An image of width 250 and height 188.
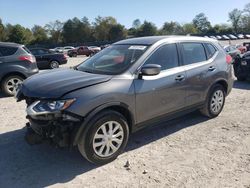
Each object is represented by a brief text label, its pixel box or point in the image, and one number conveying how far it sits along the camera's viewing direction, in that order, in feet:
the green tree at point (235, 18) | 261.05
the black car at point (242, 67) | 24.17
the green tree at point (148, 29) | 214.36
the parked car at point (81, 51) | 97.20
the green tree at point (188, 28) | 272.56
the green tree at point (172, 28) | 256.21
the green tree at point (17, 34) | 188.57
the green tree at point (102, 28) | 216.75
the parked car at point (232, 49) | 40.17
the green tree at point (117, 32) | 209.66
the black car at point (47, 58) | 41.18
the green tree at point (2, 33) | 185.66
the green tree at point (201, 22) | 291.80
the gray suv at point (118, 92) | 8.68
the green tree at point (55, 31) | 225.28
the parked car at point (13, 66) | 19.48
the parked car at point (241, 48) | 49.60
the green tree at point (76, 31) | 210.92
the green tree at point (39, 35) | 210.92
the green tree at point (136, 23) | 284.02
